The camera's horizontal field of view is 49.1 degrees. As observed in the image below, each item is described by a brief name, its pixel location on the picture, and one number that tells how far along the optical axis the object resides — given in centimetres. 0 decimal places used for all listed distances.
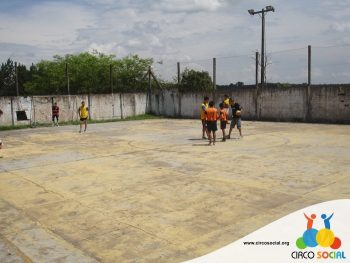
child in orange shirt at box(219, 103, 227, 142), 1403
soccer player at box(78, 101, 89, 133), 1872
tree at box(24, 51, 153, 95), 3444
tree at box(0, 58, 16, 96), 4539
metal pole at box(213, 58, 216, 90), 2398
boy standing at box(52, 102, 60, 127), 2325
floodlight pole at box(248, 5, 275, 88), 2622
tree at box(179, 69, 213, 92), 3631
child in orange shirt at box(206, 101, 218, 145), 1310
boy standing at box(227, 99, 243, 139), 1440
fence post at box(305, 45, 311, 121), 2092
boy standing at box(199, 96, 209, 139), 1420
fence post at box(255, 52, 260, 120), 2189
